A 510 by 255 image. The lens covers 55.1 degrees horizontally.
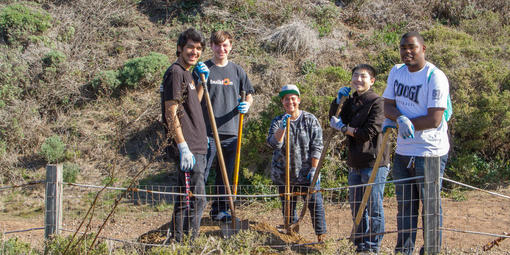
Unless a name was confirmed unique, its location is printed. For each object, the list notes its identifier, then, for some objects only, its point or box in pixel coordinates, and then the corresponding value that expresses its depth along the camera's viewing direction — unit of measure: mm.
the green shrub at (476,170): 6945
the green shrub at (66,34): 10359
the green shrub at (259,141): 6902
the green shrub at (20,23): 10070
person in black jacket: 4035
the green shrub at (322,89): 7059
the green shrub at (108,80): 9031
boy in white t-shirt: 3568
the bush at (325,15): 11000
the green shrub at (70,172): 7480
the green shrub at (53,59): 9430
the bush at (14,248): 3771
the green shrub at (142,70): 9102
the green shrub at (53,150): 7891
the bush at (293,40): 9906
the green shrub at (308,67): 9367
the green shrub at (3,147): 7912
